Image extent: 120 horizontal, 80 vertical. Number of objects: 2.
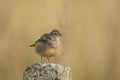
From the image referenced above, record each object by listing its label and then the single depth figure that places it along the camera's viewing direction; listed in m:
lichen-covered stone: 6.60
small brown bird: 9.51
